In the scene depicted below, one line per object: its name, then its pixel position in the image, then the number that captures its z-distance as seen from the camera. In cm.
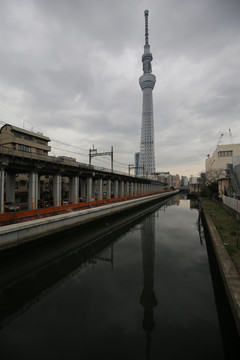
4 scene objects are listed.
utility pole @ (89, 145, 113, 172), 3322
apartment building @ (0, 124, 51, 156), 4206
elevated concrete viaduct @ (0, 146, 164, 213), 1812
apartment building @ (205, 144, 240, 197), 3431
